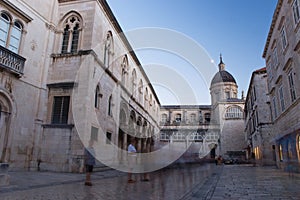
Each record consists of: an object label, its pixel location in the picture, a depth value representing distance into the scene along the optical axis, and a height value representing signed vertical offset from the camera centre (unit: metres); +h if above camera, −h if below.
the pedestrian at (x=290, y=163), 12.34 -0.61
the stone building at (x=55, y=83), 11.87 +3.74
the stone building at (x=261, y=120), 23.50 +3.52
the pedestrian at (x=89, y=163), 7.79 -0.58
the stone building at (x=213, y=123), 48.53 +6.56
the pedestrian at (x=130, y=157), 8.88 -0.46
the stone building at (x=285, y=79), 12.11 +4.72
